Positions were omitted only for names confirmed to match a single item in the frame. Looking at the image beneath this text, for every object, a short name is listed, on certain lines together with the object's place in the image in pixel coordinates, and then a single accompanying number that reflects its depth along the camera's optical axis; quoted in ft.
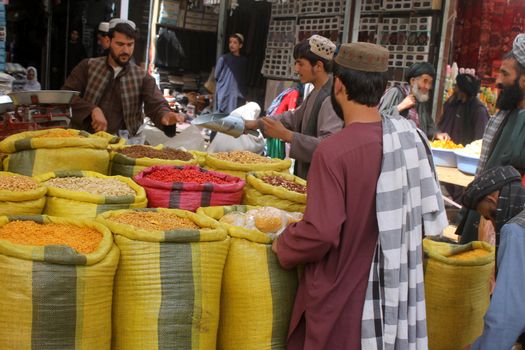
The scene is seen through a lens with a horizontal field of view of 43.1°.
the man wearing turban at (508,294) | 7.67
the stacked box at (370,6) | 26.86
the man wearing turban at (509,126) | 13.34
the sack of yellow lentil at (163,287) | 7.77
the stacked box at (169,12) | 36.29
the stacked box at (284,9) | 31.58
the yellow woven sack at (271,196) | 9.95
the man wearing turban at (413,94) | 20.66
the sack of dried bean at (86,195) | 9.00
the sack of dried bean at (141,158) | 11.04
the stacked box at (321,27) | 29.04
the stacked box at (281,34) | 31.81
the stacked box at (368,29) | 27.02
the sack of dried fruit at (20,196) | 8.57
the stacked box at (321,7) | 28.94
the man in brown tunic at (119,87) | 14.38
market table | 18.31
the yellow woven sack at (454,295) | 10.27
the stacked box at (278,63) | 32.01
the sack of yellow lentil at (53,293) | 7.08
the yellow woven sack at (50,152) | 10.29
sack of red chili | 9.72
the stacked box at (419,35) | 24.85
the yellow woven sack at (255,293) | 8.39
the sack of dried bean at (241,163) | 11.30
